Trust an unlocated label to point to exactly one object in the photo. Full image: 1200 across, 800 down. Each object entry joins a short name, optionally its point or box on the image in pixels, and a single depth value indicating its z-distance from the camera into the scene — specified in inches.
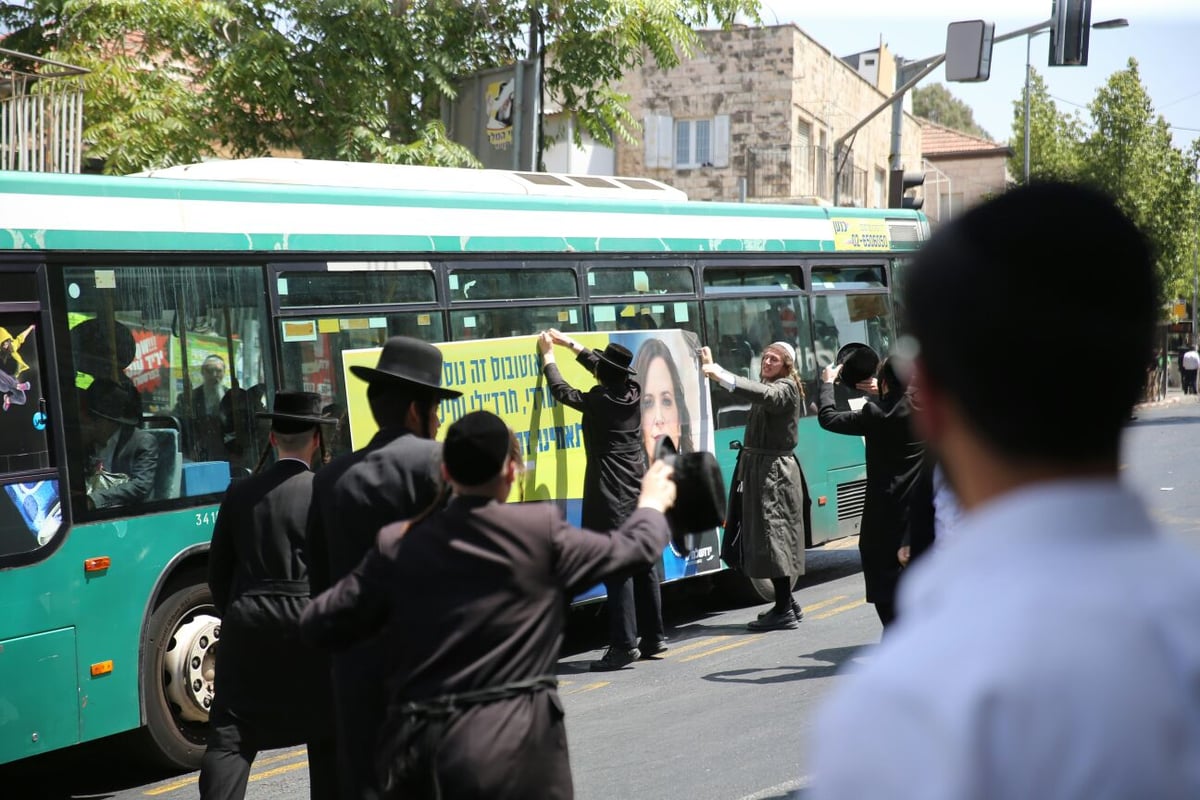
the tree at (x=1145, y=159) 1626.5
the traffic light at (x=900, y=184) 705.0
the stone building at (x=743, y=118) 1250.0
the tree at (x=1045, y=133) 1806.8
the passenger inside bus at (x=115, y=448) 267.6
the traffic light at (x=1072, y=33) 622.2
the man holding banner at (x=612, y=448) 339.0
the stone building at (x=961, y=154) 2164.1
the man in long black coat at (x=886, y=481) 282.2
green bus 257.3
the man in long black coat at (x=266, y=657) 197.6
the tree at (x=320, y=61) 593.3
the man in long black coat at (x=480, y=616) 132.5
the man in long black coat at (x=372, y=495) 162.1
